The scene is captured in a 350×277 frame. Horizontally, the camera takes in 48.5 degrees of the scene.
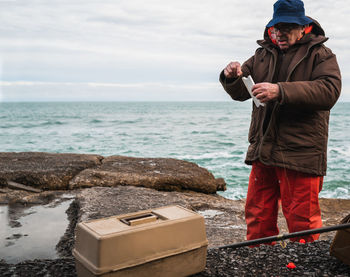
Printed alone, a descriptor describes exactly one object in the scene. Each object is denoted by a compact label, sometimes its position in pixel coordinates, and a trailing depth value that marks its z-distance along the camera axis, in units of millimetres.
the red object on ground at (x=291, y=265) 2418
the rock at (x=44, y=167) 5675
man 2654
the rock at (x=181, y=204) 4176
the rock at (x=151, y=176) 5684
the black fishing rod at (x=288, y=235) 2358
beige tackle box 1900
